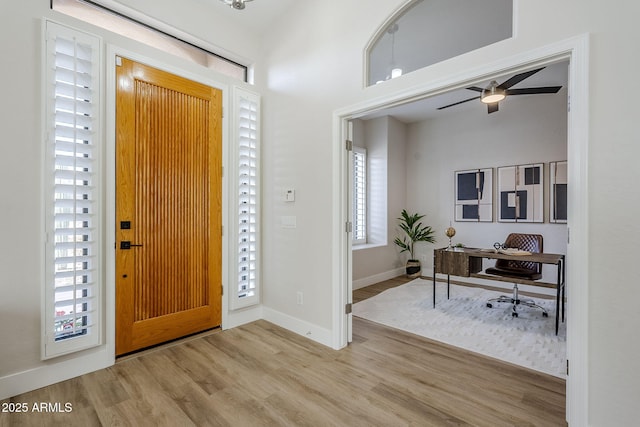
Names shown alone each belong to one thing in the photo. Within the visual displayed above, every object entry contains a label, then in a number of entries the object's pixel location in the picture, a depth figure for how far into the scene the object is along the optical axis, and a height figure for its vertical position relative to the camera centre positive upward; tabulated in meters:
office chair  3.68 -0.74
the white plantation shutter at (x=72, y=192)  2.18 +0.14
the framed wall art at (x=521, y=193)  4.76 +0.35
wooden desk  3.28 -0.60
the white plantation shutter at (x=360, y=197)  5.79 +0.31
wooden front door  2.56 +0.04
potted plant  5.85 -0.45
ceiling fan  3.17 +1.42
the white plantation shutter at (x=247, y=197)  3.34 +0.17
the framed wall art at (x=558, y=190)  4.54 +0.37
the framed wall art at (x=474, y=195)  5.30 +0.34
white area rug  2.70 -1.29
